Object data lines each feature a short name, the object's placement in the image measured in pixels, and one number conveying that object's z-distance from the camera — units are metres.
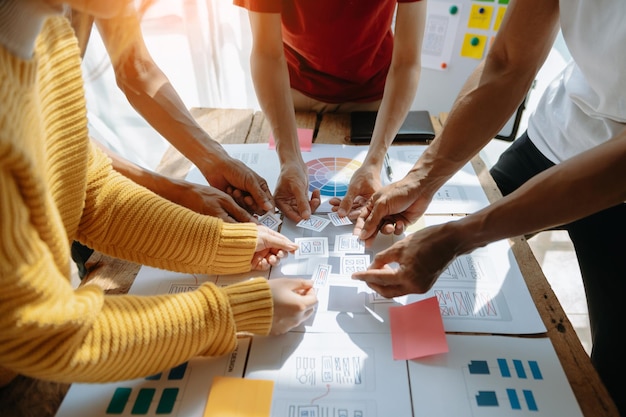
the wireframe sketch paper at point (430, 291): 0.76
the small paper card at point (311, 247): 0.92
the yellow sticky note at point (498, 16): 1.96
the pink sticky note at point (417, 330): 0.71
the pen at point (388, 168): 1.15
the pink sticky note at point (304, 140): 1.27
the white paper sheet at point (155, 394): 0.63
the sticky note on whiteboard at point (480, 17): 1.98
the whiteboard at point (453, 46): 1.99
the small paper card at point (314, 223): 1.00
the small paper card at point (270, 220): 1.00
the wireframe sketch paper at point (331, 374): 0.63
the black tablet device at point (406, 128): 1.29
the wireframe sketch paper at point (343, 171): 1.06
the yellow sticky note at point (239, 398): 0.63
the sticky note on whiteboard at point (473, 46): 2.05
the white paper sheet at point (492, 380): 0.63
